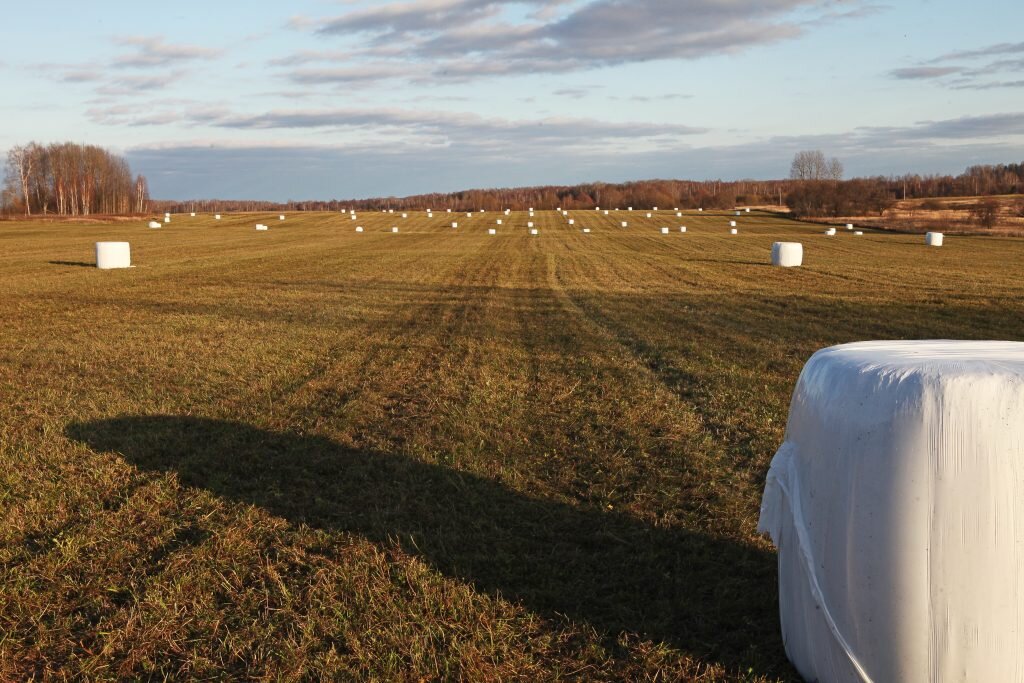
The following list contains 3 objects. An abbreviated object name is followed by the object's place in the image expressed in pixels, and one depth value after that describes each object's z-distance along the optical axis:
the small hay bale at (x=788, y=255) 30.92
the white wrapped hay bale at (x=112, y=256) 28.03
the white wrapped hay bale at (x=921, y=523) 3.02
